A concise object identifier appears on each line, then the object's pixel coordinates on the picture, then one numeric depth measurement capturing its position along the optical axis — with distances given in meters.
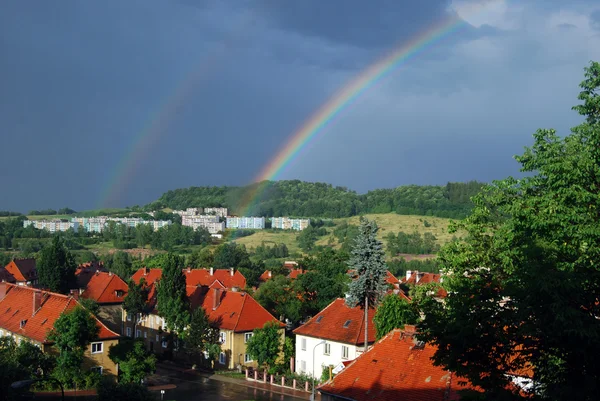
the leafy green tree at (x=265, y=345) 43.69
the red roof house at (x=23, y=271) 88.25
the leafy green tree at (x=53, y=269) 65.19
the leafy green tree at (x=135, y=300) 53.72
